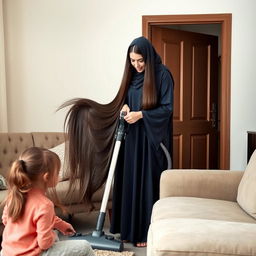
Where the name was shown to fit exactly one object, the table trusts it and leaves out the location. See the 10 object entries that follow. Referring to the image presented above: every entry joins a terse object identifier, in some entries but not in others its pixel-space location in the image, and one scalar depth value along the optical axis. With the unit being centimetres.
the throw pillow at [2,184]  278
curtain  387
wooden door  430
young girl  146
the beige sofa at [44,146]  288
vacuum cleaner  245
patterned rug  241
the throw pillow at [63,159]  299
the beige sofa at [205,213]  125
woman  261
